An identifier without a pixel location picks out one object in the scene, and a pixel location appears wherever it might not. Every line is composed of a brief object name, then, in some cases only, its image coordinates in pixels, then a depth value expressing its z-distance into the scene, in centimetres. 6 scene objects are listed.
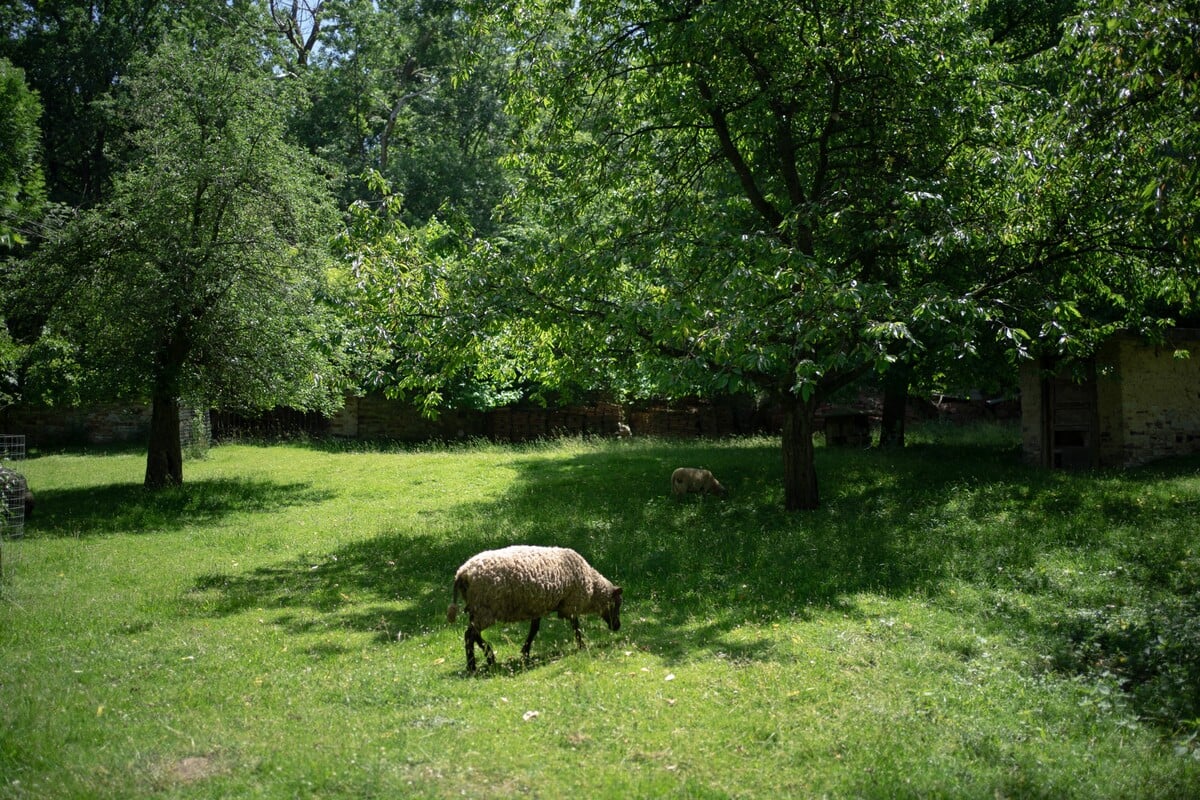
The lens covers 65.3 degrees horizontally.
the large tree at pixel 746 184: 1198
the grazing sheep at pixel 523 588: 816
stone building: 1791
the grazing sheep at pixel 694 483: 1738
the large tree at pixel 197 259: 1811
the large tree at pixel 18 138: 1941
